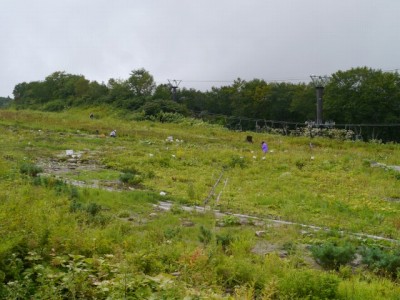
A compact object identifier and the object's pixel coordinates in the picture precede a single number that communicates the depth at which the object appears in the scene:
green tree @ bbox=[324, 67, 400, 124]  48.00
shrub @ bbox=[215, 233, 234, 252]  7.24
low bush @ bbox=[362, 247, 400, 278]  6.29
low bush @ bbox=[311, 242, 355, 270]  6.60
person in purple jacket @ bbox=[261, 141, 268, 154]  21.66
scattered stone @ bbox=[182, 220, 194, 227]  8.63
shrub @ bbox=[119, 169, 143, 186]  12.93
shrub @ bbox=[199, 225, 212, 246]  7.34
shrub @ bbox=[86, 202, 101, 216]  8.31
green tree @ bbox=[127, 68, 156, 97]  50.72
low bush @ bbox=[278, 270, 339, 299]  5.20
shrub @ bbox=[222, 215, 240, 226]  8.95
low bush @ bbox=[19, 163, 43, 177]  11.62
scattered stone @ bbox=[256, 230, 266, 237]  8.21
